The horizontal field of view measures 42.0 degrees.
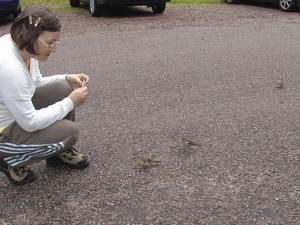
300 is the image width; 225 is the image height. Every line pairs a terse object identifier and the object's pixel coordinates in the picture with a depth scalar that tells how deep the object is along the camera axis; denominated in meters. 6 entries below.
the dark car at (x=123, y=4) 9.76
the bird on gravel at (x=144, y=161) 3.08
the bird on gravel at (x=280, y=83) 4.91
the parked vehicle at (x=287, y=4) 10.70
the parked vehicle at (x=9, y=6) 9.15
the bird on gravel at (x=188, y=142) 3.35
